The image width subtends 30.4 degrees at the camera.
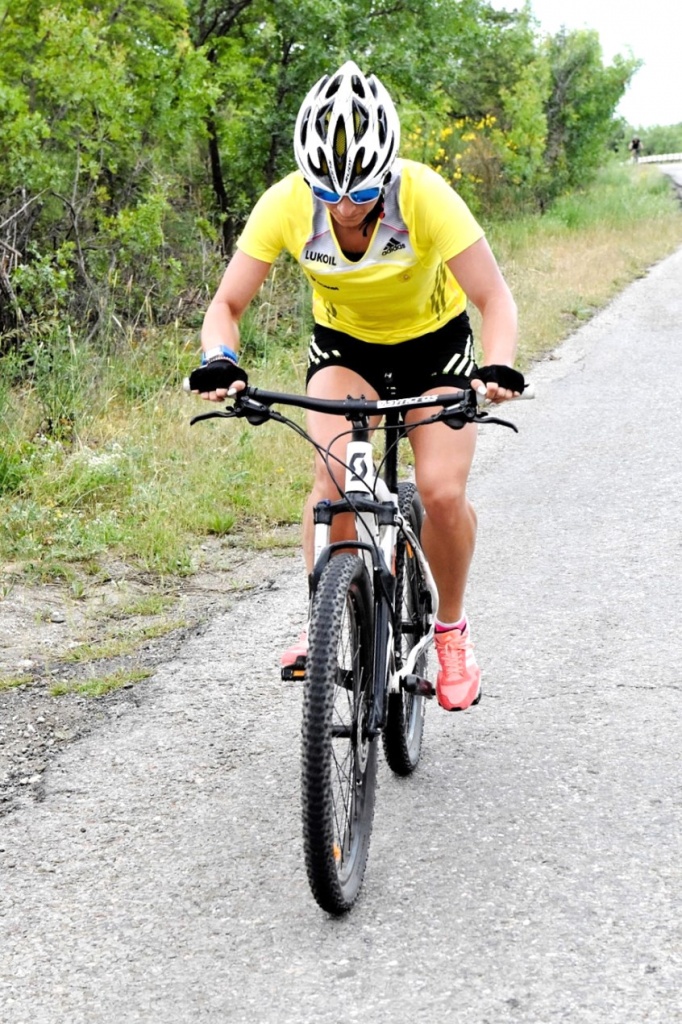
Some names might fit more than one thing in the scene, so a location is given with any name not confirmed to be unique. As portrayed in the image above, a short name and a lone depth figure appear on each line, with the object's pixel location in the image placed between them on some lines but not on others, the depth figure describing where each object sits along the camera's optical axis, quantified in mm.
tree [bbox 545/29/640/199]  24500
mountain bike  3105
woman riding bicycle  3561
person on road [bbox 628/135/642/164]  56375
